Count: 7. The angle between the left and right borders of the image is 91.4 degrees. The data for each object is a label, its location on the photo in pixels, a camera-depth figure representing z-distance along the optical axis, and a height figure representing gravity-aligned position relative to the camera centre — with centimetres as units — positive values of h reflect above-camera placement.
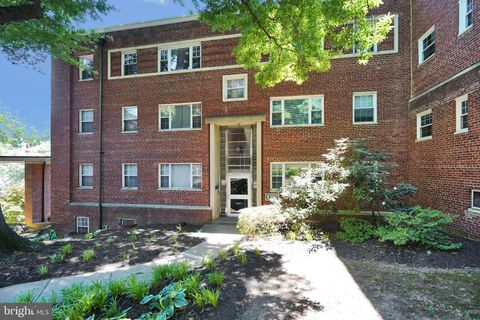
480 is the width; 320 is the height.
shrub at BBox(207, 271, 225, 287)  449 -234
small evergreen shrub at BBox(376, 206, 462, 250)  631 -204
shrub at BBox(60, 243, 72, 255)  686 -270
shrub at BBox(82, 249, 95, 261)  644 -272
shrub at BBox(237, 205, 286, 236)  841 -231
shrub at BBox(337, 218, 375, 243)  755 -244
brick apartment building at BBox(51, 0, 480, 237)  835 +181
